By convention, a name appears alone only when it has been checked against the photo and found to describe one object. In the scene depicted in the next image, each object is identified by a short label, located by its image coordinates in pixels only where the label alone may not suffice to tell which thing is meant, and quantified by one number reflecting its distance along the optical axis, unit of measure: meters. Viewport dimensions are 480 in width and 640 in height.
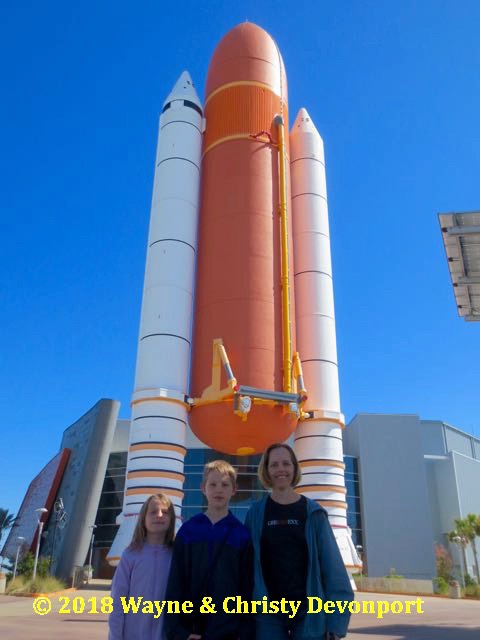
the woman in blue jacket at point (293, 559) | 3.47
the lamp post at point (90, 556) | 30.34
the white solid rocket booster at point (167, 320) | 16.69
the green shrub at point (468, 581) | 27.61
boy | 3.48
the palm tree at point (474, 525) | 31.93
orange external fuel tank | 17.45
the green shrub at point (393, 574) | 30.41
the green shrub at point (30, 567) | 25.17
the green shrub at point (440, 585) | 28.69
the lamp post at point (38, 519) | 22.26
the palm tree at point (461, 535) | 32.72
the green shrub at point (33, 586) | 20.23
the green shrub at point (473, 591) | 25.13
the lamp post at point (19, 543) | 33.79
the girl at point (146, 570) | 3.82
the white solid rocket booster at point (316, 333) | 17.91
